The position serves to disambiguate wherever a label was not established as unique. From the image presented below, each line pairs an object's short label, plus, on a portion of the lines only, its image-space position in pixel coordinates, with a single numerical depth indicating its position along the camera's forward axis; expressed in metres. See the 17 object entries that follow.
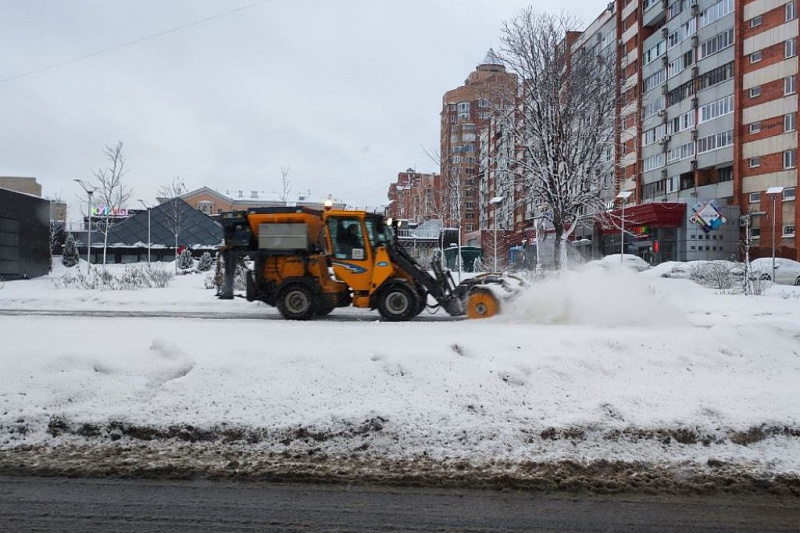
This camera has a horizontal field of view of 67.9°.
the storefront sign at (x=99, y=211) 48.31
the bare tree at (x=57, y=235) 53.46
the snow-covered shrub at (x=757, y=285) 18.81
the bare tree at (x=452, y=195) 34.34
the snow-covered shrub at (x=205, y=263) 38.07
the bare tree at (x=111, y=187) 36.41
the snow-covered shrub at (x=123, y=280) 22.91
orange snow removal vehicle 13.10
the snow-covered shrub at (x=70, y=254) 43.78
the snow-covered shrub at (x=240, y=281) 18.65
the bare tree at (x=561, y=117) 19.86
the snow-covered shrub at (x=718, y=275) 20.89
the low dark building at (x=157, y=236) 55.56
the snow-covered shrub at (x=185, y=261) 37.56
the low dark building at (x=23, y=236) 30.50
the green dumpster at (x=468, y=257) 39.06
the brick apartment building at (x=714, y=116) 42.28
